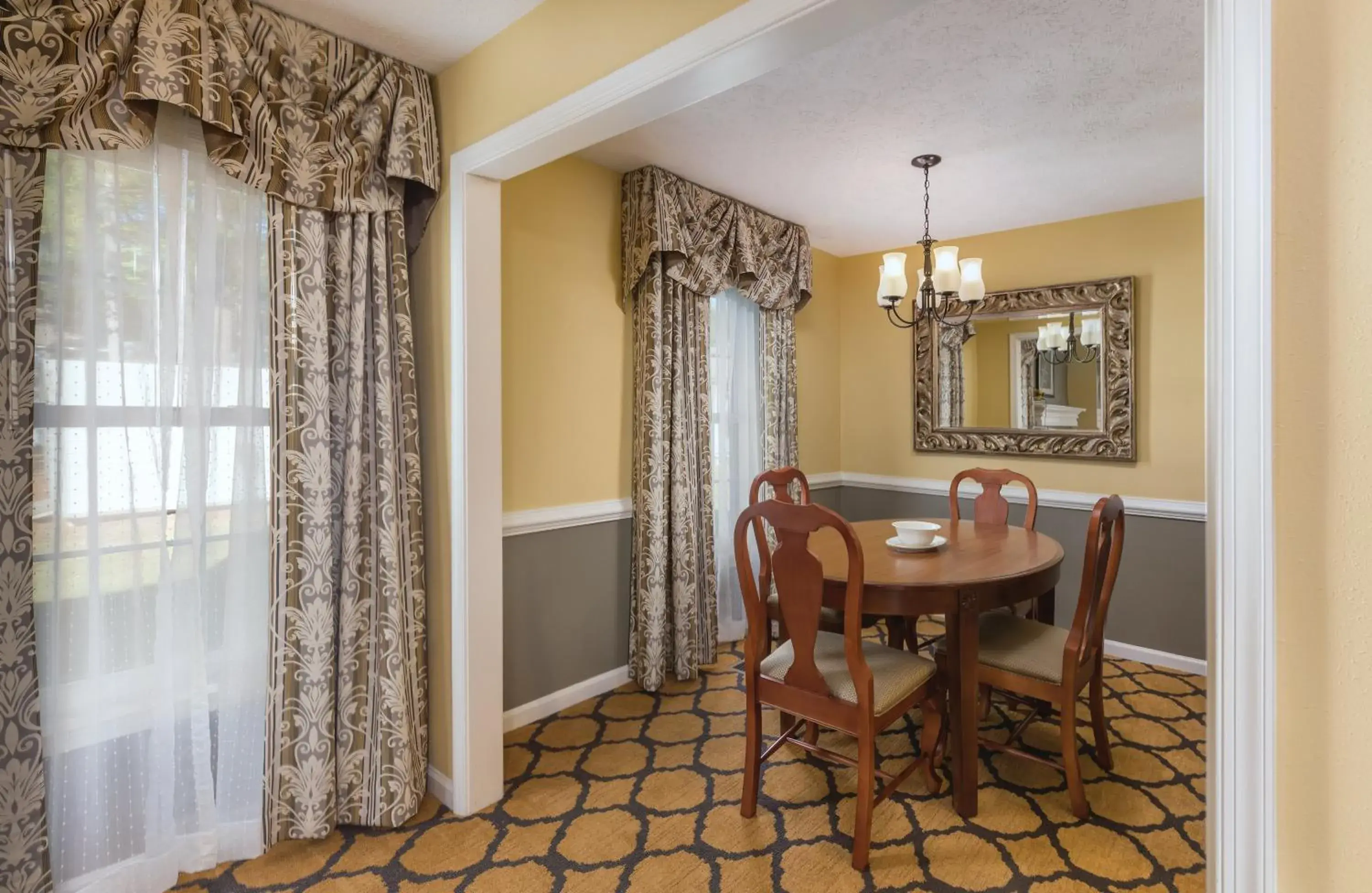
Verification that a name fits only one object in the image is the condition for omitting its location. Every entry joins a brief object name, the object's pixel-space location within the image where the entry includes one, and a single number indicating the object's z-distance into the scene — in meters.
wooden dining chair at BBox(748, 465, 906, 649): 2.46
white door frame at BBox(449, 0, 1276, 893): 0.78
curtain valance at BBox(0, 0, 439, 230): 1.59
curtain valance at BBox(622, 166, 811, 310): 3.16
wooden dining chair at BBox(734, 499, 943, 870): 1.95
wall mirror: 3.72
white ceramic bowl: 2.61
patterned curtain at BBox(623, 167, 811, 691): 3.22
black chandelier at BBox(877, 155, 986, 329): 2.84
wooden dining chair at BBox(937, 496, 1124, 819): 2.15
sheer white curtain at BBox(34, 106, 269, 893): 1.72
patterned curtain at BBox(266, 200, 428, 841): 2.01
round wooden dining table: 2.13
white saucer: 2.64
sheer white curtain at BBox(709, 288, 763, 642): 3.88
